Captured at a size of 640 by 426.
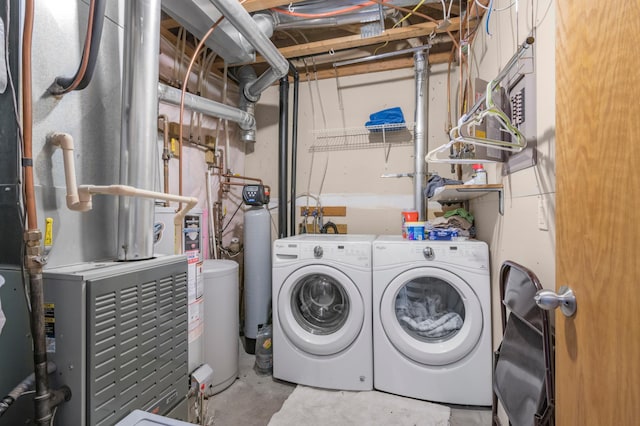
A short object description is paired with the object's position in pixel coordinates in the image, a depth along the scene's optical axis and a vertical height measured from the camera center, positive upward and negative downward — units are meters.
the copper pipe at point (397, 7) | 1.82 +1.37
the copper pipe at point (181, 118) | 1.68 +0.64
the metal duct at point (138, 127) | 1.02 +0.32
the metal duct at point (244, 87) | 2.79 +1.22
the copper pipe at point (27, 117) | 0.74 +0.26
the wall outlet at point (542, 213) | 1.10 +0.01
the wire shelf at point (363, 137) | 2.66 +0.75
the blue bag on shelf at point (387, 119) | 2.53 +0.85
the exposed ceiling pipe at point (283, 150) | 2.77 +0.63
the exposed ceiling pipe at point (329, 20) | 2.12 +1.45
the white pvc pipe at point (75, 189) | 0.79 +0.07
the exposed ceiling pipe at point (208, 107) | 1.95 +0.84
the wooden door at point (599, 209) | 0.53 +0.01
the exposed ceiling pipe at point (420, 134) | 2.45 +0.70
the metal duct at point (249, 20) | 1.73 +1.25
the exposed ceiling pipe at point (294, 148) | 2.80 +0.66
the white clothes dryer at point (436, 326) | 1.70 -0.68
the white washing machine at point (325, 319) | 1.86 -0.70
